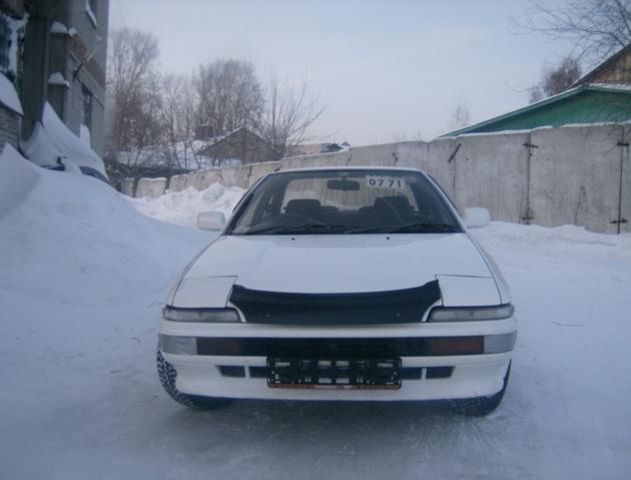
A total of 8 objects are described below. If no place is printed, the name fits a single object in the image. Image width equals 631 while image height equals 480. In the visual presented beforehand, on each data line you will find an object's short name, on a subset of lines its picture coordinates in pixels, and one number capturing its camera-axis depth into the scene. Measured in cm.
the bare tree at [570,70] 1170
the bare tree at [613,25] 1062
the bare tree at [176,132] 3806
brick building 765
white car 227
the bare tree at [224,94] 3800
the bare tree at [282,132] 2602
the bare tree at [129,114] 3731
